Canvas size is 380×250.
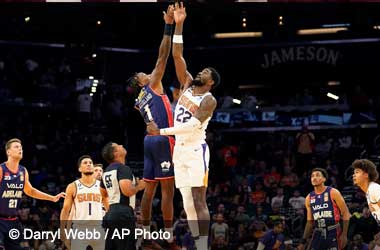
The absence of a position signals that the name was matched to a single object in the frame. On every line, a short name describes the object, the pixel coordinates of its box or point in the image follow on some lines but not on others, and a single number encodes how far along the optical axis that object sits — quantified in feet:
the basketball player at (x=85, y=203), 45.65
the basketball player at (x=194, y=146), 39.14
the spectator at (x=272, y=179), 72.02
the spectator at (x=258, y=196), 69.41
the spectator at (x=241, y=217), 63.77
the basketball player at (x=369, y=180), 40.78
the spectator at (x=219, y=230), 59.82
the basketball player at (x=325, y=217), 47.75
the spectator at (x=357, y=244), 55.77
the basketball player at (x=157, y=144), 40.96
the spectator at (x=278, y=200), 67.72
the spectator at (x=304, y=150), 76.08
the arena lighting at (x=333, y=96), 83.14
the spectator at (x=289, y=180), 71.15
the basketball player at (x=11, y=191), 43.50
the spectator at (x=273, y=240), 56.29
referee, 39.32
